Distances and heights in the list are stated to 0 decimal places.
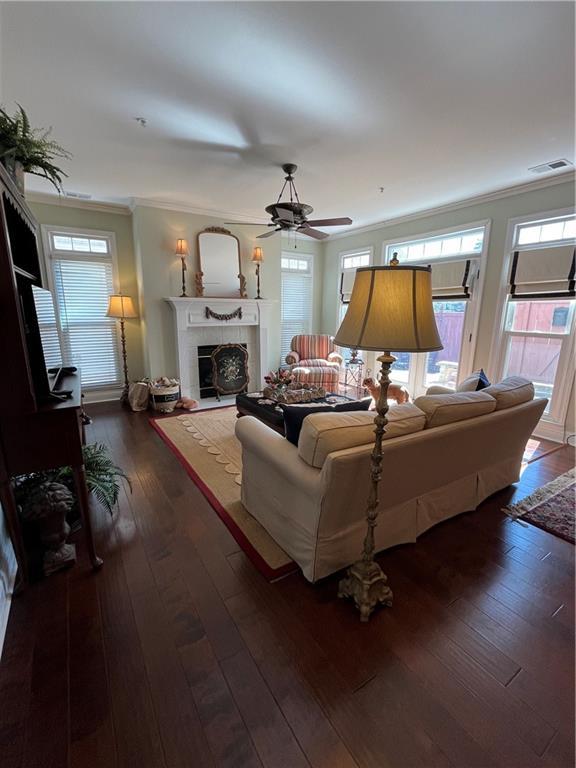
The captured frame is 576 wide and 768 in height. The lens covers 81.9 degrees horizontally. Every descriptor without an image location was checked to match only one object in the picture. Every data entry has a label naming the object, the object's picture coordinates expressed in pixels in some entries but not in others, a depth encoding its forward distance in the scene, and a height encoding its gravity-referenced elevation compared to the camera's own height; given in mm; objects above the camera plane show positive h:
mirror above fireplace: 4992 +658
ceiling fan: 3137 +902
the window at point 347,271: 6132 +722
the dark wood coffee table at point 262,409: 3104 -1007
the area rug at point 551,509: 2302 -1461
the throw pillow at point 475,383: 2709 -597
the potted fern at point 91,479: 1928 -1083
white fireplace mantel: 4887 -331
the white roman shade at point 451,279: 4473 +415
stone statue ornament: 1769 -1115
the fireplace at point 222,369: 5215 -950
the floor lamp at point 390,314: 1270 -17
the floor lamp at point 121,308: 4660 +6
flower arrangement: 3799 -819
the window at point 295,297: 6605 +246
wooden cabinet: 1391 -456
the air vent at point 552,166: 3209 +1401
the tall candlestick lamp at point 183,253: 4648 +774
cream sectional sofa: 1636 -884
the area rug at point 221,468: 2002 -1424
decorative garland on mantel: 5031 -93
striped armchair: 5344 -891
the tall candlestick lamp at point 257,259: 5312 +786
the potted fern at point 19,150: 1548 +757
